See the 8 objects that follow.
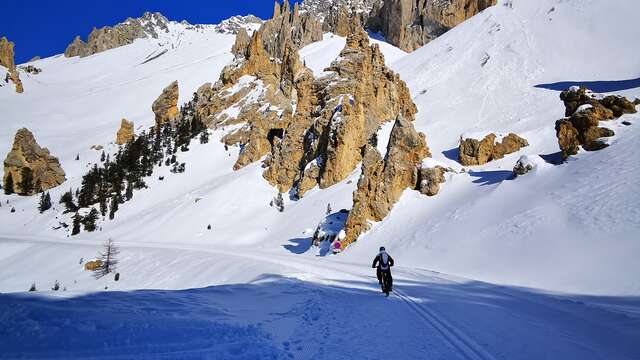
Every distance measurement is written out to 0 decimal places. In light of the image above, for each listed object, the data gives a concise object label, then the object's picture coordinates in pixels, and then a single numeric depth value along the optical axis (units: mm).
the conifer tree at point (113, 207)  61397
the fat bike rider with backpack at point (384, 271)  12805
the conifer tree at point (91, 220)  58309
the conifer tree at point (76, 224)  57906
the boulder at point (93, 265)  32903
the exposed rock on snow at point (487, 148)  38531
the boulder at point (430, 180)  33844
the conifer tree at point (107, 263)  31688
